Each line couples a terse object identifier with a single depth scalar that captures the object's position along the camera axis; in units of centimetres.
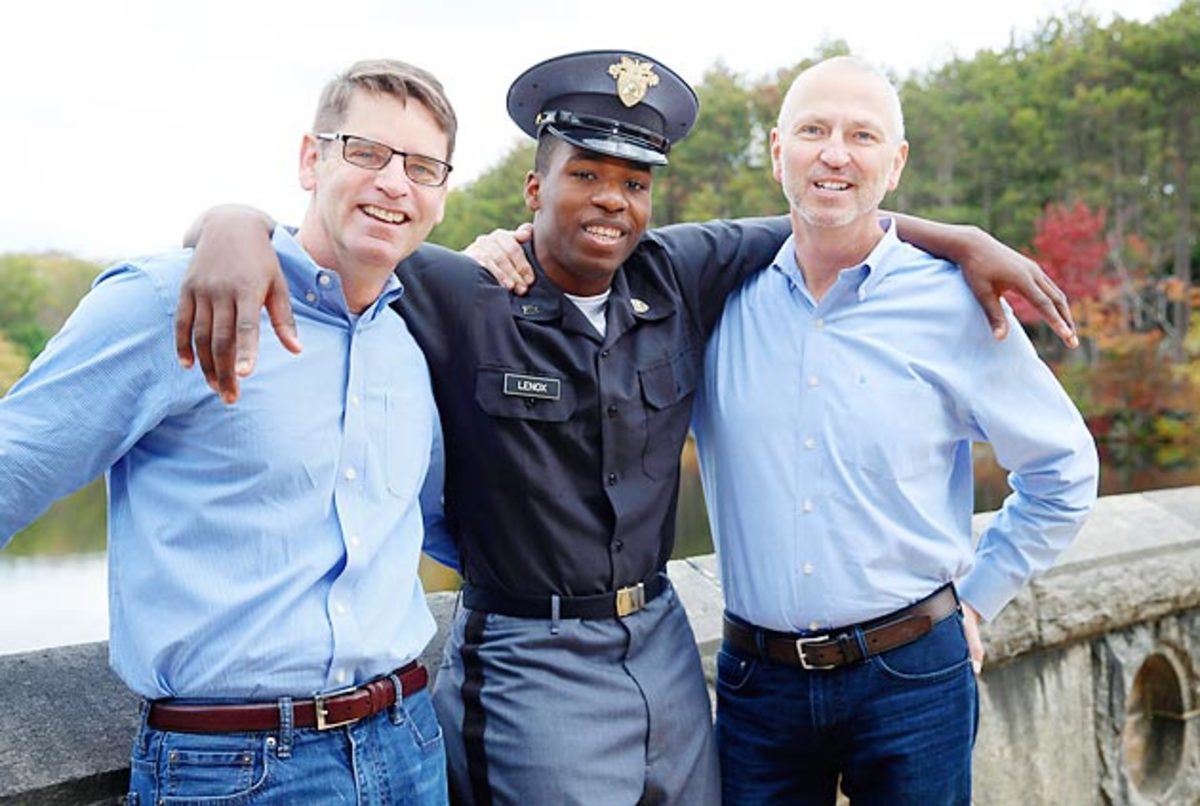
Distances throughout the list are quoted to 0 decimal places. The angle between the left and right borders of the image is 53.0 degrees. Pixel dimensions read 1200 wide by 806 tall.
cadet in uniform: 193
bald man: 211
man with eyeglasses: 150
